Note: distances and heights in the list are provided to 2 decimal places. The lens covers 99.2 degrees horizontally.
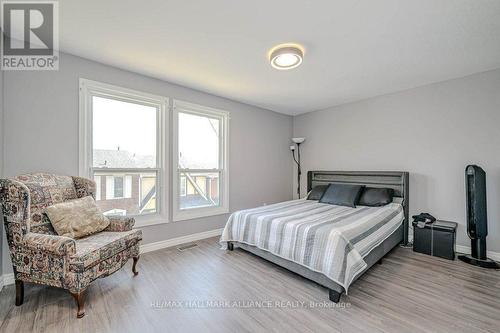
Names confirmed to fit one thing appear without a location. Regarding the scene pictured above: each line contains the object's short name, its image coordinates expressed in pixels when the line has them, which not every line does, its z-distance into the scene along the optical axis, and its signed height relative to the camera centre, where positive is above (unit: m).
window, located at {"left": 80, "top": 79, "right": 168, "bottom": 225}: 2.67 +0.27
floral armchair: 1.69 -0.69
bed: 1.99 -0.77
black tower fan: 2.63 -0.60
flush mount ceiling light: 2.31 +1.25
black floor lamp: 5.07 +0.15
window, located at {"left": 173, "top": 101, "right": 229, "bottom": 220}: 3.41 +0.10
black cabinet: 2.79 -0.99
